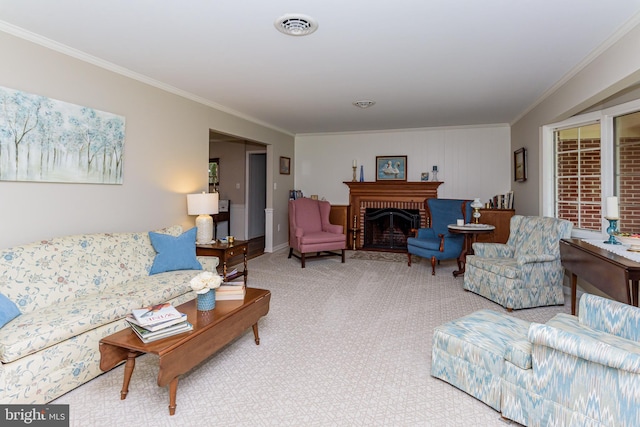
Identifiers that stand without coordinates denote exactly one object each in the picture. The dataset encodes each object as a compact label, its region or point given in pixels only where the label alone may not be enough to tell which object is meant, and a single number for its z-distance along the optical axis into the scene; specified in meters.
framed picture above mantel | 6.31
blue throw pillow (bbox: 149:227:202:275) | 3.08
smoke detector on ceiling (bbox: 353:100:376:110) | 4.30
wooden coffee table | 1.72
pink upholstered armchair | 5.17
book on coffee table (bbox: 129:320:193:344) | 1.79
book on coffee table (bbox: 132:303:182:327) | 1.87
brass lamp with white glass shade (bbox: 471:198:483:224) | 4.58
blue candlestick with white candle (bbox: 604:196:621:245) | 2.74
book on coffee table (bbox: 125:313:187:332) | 1.83
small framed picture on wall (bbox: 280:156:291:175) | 6.42
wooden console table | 2.07
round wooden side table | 4.27
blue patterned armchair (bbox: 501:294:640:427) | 1.32
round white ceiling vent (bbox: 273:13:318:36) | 2.22
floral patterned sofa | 1.77
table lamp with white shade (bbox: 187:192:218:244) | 3.81
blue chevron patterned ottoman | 1.78
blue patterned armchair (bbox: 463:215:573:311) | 3.26
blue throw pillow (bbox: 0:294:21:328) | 1.89
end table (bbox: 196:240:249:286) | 3.64
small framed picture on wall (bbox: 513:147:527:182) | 4.77
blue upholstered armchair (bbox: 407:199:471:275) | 4.74
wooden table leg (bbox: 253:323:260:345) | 2.54
